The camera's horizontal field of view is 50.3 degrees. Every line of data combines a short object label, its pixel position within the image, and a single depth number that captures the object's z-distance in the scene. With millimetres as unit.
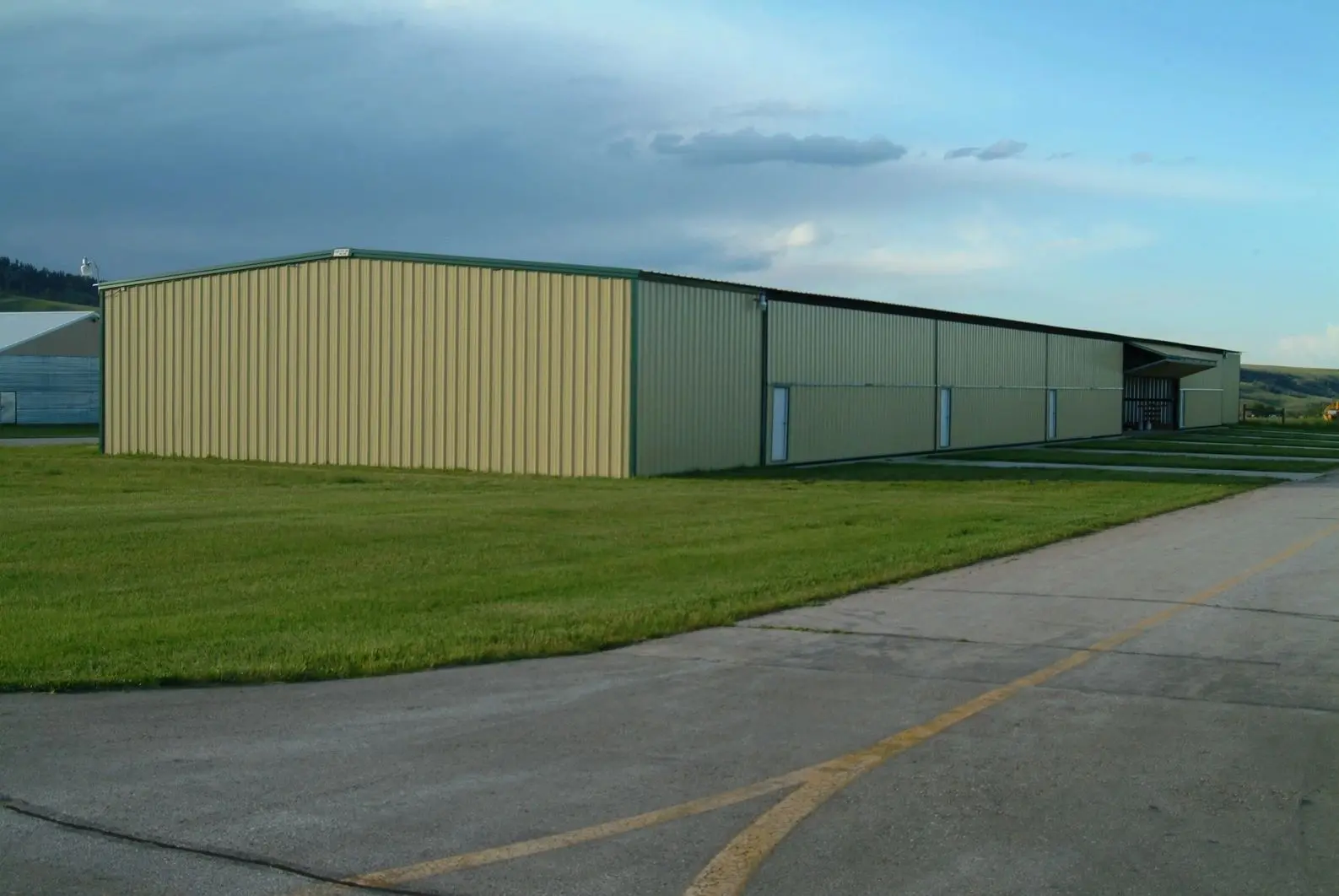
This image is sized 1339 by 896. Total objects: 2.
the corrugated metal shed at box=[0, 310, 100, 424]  65688
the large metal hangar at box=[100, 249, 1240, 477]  29938
